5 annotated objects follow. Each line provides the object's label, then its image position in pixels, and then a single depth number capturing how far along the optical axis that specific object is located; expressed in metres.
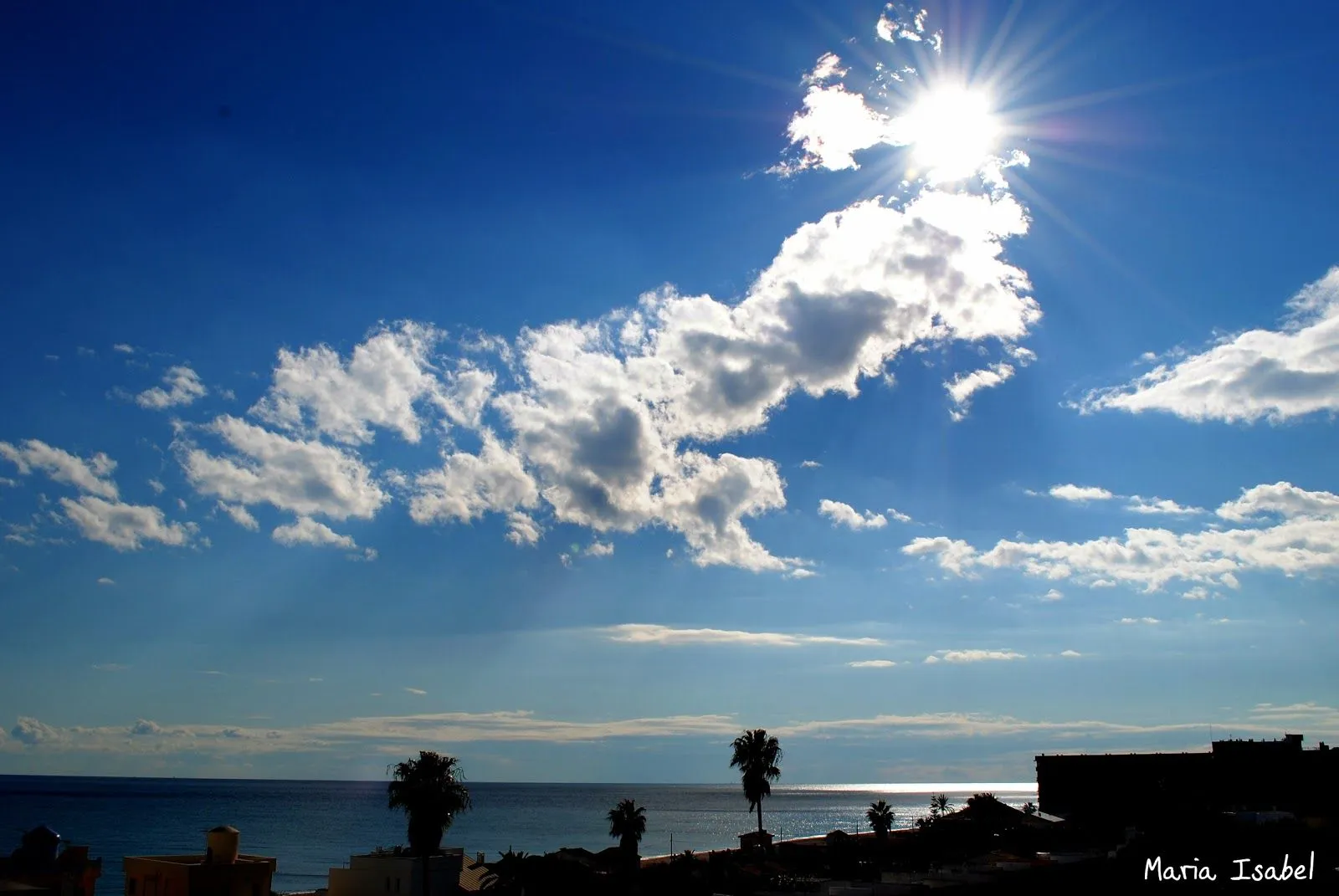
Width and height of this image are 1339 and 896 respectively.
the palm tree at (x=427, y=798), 50.78
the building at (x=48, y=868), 42.59
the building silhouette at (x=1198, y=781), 80.69
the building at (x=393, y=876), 49.25
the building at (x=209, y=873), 44.19
